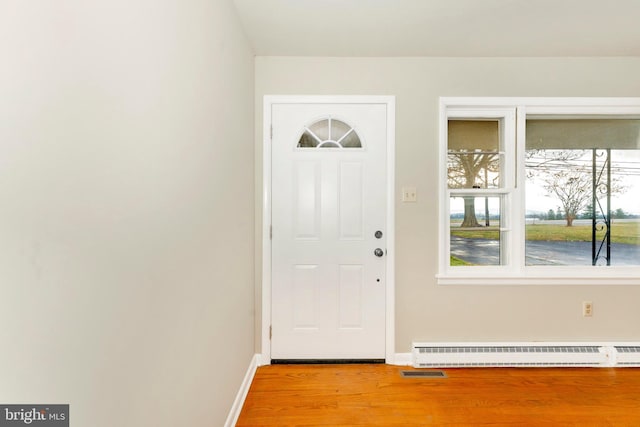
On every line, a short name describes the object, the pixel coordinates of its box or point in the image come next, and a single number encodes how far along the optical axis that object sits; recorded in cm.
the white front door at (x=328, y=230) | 242
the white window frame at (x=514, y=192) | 241
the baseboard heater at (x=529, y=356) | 236
